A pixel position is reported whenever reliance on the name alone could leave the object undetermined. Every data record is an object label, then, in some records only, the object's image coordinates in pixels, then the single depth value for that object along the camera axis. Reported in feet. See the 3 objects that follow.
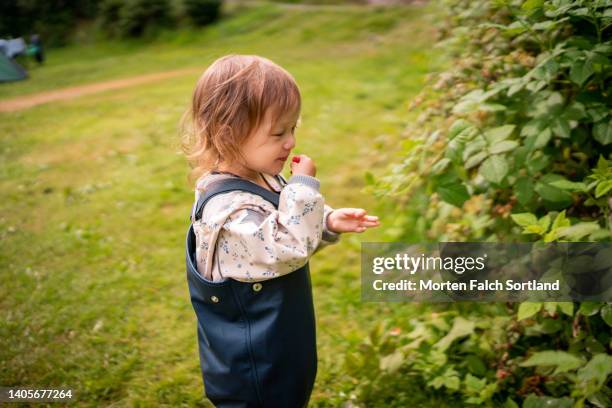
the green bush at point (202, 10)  48.84
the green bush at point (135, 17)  45.11
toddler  5.08
